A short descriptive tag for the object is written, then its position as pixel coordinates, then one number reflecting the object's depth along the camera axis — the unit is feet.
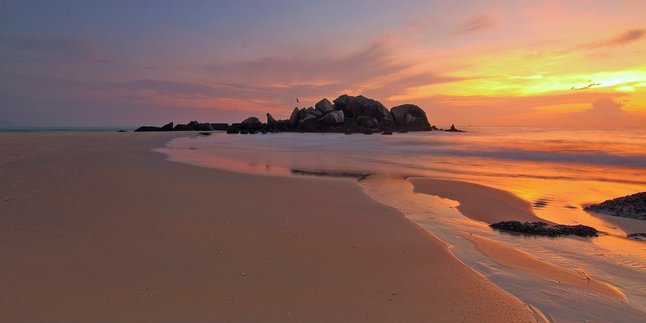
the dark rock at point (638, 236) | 19.43
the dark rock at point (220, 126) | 300.73
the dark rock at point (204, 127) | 253.44
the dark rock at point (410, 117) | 215.31
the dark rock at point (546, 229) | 19.24
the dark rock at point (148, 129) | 242.37
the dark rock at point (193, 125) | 256.93
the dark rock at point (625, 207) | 24.23
